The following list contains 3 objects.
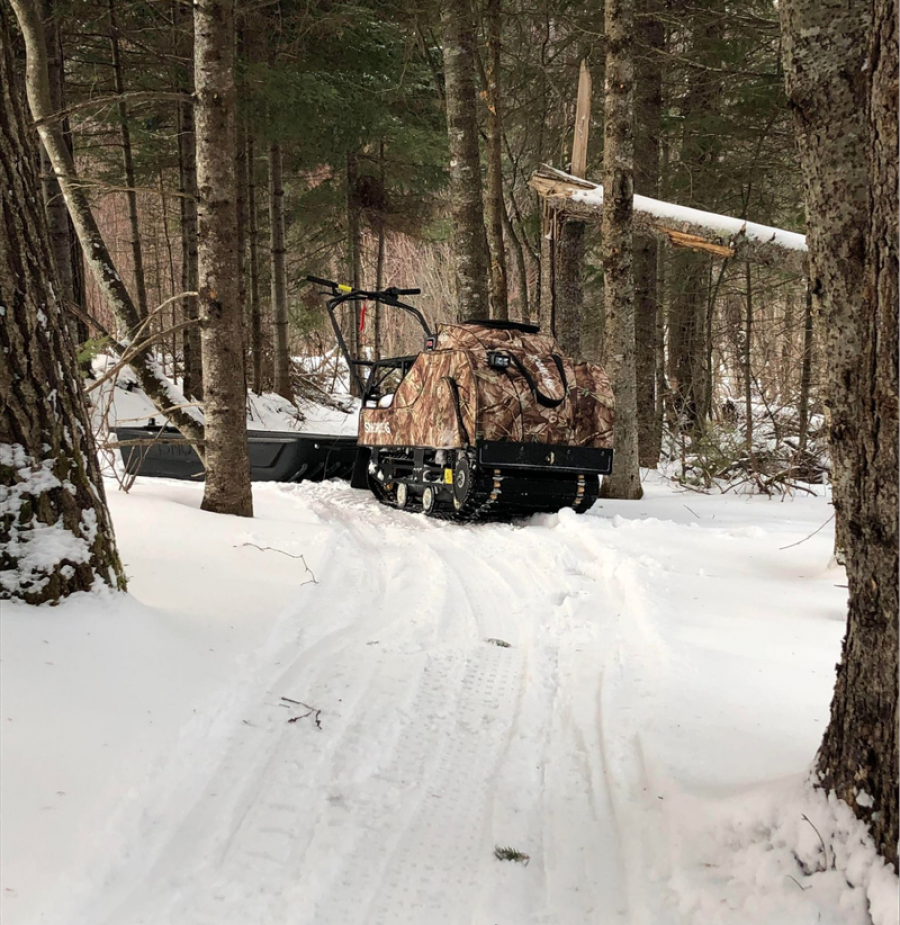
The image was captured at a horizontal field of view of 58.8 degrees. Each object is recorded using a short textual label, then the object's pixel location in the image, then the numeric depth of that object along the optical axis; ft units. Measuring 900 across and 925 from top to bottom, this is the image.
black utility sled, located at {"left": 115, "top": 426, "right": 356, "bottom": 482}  28.45
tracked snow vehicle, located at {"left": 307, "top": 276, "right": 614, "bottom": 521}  20.44
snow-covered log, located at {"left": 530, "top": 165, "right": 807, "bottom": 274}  23.32
